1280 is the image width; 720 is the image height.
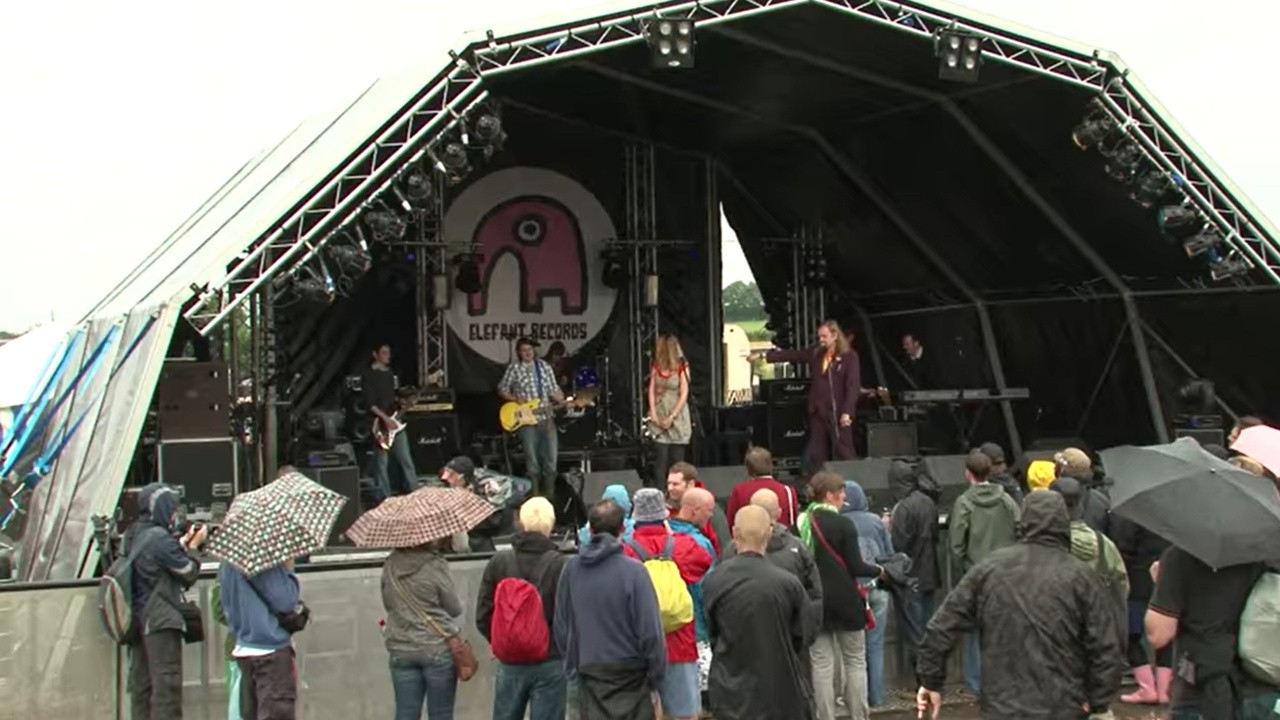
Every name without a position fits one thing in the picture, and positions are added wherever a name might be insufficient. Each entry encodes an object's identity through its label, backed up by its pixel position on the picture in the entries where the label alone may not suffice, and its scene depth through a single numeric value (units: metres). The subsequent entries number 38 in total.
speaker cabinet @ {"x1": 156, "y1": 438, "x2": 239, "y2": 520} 10.88
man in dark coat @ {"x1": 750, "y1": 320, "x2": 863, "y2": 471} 13.53
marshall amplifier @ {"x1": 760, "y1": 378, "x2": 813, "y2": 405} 16.09
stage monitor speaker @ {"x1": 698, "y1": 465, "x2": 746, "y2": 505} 12.52
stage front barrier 8.06
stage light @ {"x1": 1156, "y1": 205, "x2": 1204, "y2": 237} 12.84
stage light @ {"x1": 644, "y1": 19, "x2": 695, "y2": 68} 11.67
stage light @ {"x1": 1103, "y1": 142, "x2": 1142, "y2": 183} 12.78
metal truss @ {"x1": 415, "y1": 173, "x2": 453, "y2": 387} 15.68
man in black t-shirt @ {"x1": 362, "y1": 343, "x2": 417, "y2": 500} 13.60
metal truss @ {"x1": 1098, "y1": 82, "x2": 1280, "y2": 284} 12.73
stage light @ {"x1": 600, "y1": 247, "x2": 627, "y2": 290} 16.72
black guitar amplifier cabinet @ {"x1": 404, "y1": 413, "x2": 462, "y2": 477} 14.77
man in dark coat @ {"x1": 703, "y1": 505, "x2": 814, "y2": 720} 5.84
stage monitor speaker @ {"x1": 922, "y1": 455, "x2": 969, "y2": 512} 13.07
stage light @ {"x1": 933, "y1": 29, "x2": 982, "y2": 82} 12.19
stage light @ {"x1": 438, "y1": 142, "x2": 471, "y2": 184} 11.80
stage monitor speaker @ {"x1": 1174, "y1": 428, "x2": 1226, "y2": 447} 13.08
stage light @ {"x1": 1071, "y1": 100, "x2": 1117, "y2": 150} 12.73
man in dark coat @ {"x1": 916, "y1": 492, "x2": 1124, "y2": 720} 5.00
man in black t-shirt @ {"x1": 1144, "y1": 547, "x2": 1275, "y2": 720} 5.12
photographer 7.43
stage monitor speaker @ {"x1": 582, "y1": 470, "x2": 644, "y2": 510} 12.23
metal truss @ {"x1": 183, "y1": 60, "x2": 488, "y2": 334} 10.57
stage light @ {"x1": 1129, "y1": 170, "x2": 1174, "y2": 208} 12.83
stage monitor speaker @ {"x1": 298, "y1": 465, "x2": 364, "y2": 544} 11.38
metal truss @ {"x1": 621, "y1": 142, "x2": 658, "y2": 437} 16.88
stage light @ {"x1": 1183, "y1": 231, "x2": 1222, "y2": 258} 12.90
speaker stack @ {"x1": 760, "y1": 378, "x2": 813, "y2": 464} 16.02
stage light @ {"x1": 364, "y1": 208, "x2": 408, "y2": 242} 11.45
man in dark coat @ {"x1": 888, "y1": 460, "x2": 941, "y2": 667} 9.12
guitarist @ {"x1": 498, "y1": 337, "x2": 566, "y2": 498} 13.83
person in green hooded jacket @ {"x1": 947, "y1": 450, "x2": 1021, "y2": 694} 8.59
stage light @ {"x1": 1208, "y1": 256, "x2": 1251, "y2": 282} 12.94
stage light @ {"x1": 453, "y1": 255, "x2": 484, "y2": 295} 16.05
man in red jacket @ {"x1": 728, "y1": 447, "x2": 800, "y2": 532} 8.20
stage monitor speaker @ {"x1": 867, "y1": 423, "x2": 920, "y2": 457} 14.72
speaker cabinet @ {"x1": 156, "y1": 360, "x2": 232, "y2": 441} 10.94
